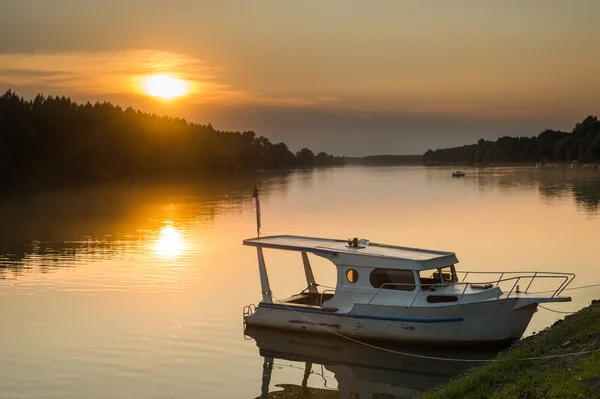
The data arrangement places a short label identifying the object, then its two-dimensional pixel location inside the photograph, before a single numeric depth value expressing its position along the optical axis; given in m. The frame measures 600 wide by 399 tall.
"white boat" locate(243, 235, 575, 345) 22.33
